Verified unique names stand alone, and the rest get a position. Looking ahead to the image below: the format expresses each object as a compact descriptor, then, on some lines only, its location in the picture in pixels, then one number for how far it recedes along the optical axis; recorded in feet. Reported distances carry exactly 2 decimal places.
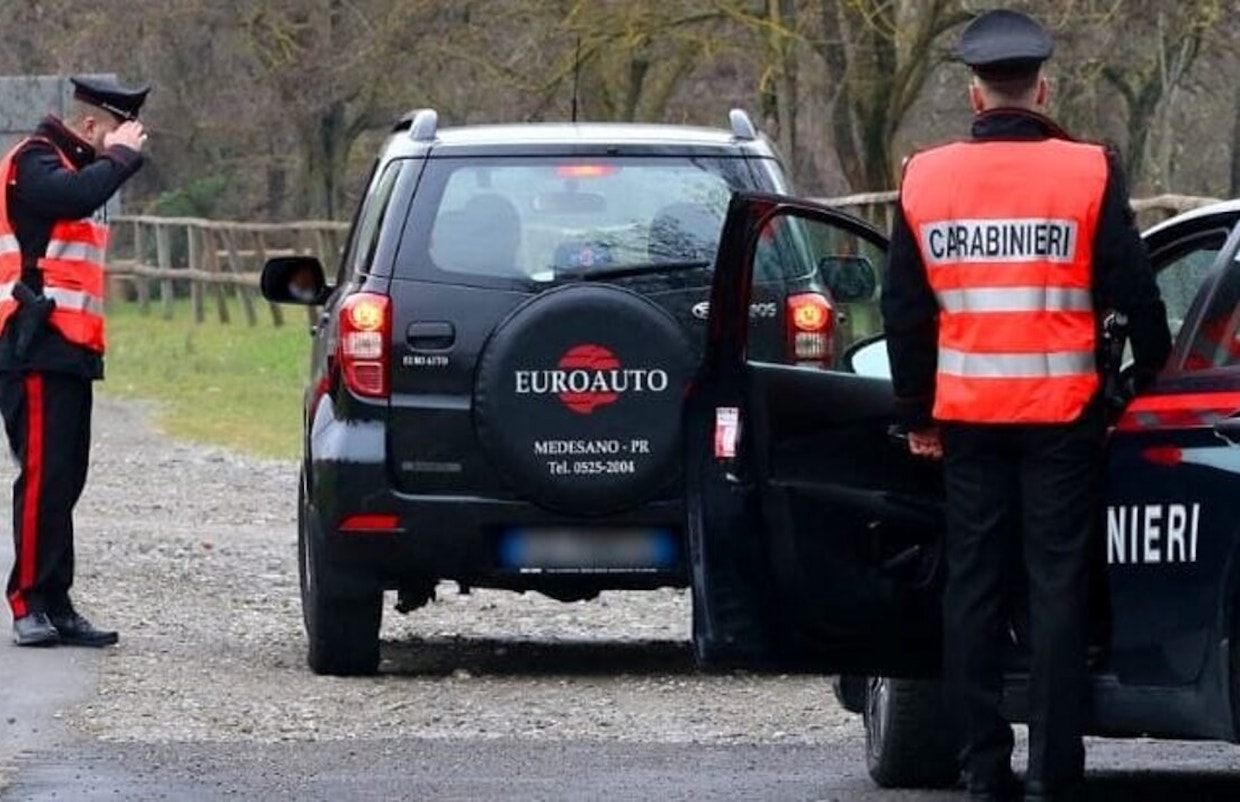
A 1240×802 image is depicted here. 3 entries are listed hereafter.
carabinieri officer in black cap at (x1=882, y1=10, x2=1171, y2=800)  44.34
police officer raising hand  70.38
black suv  64.18
